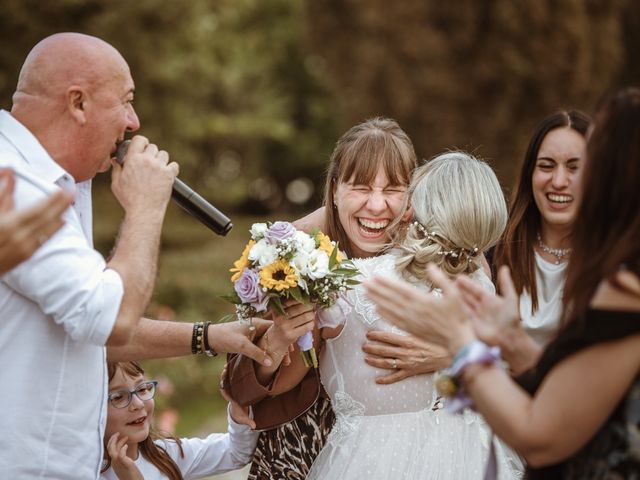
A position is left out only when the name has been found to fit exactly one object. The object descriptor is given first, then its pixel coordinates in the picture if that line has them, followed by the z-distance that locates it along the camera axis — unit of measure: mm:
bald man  2422
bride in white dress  3281
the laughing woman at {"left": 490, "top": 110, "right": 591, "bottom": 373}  4152
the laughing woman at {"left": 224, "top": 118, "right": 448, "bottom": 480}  3367
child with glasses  3336
